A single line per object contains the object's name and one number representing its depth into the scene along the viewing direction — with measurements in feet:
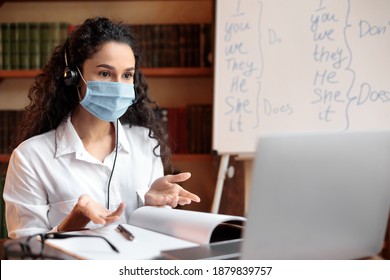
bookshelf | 6.77
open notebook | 2.19
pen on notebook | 2.39
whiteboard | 5.18
